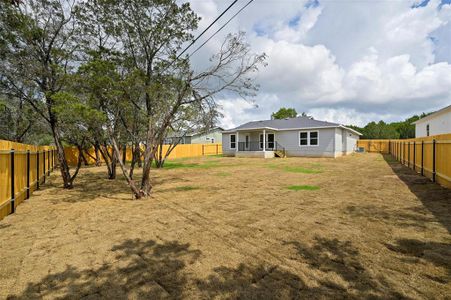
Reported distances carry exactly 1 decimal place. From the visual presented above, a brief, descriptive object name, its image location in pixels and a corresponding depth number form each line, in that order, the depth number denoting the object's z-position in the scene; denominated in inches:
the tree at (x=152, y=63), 296.5
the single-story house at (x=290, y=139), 909.2
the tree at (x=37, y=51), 321.1
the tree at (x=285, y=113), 2229.3
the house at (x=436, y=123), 682.8
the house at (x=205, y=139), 1603.0
